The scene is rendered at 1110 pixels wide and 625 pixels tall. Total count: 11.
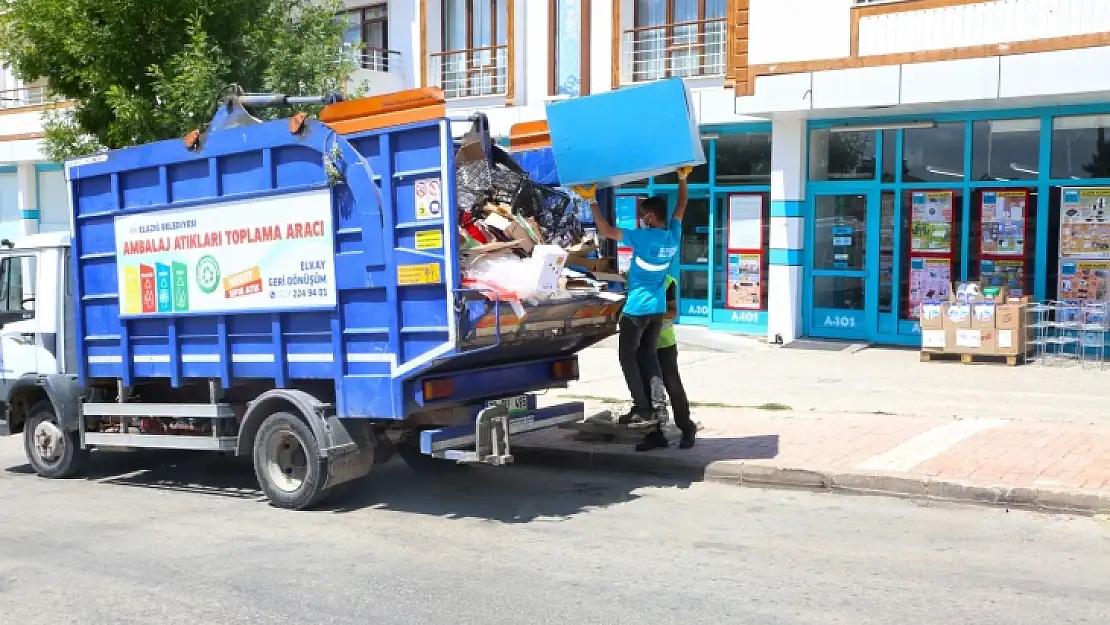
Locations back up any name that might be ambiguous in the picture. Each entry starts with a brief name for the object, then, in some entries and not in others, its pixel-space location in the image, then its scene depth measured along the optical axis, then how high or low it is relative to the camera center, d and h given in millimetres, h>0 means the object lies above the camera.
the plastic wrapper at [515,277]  7129 -308
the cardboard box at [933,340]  14570 -1501
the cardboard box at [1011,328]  14102 -1307
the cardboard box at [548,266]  7234 -240
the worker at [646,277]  8367 -368
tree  12023 +1994
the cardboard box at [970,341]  14273 -1502
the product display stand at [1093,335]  14125 -1420
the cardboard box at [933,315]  14555 -1181
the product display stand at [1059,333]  14258 -1431
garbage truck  7117 -603
